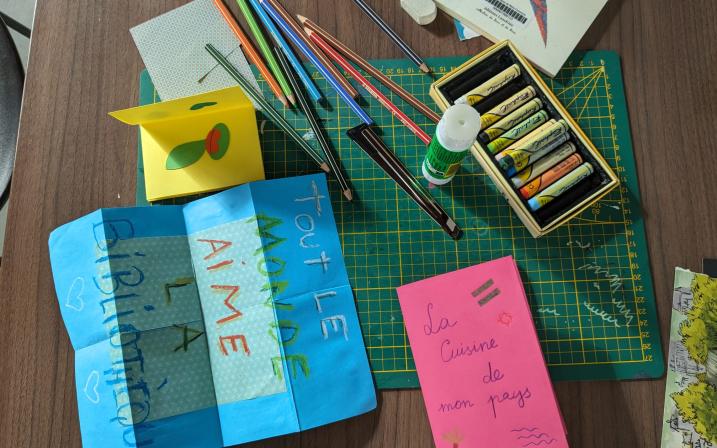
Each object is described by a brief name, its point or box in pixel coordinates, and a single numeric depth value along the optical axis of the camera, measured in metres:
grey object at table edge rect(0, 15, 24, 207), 0.88
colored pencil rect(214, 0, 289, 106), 0.83
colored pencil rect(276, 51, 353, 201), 0.80
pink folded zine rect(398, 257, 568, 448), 0.71
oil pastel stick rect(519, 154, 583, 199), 0.75
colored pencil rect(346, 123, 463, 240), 0.79
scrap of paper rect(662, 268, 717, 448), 0.71
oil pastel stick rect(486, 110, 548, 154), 0.76
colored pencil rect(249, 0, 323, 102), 0.83
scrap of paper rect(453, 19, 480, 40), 0.84
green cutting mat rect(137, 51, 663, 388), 0.75
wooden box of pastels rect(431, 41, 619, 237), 0.74
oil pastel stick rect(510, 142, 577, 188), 0.75
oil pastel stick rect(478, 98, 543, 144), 0.76
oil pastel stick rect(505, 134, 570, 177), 0.76
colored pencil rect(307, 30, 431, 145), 0.82
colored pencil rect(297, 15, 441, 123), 0.82
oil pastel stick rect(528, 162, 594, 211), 0.74
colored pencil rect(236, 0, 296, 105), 0.83
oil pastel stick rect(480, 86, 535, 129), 0.77
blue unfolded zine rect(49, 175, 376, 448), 0.70
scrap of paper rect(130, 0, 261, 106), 0.84
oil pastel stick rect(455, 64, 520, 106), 0.77
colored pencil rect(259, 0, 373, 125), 0.82
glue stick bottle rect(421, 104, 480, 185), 0.66
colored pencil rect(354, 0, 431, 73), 0.83
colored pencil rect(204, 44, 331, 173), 0.81
